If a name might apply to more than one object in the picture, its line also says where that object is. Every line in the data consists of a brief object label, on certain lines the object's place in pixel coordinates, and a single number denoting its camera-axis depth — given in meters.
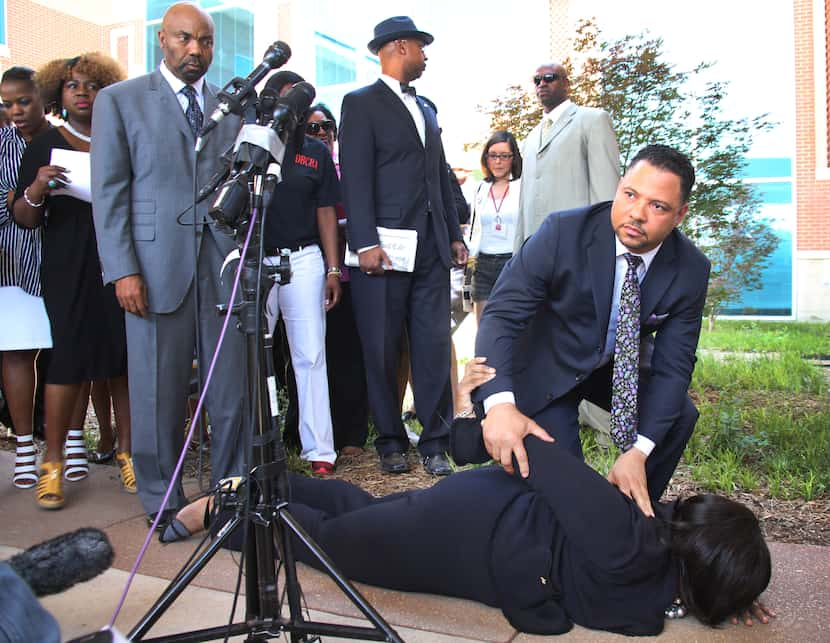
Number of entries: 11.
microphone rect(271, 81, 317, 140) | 2.39
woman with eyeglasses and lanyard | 6.26
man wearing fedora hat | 4.71
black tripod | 2.30
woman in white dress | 4.46
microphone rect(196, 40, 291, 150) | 2.46
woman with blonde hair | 4.21
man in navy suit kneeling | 3.00
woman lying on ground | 2.54
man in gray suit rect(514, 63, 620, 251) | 5.17
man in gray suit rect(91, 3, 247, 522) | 3.70
